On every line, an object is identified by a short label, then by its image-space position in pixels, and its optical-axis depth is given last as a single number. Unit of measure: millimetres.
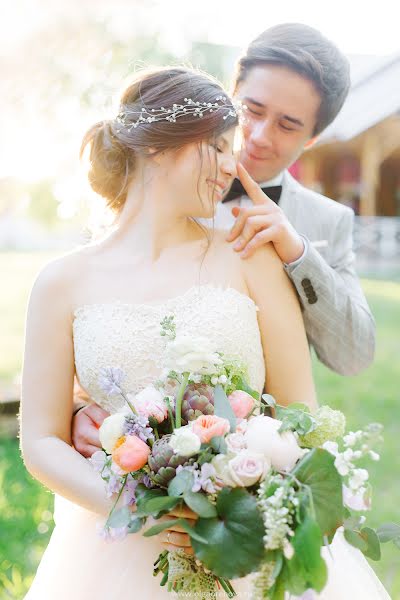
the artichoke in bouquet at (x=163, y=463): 1989
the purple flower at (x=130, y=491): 2082
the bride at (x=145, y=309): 2607
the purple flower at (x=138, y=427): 2070
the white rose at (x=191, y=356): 2123
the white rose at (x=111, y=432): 2102
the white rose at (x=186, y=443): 1952
